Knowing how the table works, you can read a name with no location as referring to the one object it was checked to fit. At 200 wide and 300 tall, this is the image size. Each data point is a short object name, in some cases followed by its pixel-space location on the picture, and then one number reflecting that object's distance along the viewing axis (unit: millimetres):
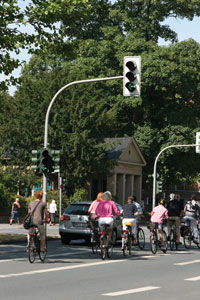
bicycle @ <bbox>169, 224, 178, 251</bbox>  25031
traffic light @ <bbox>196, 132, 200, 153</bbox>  48375
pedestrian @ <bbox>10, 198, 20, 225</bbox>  45281
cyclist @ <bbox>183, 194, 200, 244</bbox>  26172
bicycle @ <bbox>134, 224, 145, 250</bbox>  24558
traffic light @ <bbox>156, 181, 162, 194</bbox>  49719
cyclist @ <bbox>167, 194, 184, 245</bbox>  25031
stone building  64062
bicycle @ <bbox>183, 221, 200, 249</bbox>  26092
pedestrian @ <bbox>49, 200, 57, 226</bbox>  47250
